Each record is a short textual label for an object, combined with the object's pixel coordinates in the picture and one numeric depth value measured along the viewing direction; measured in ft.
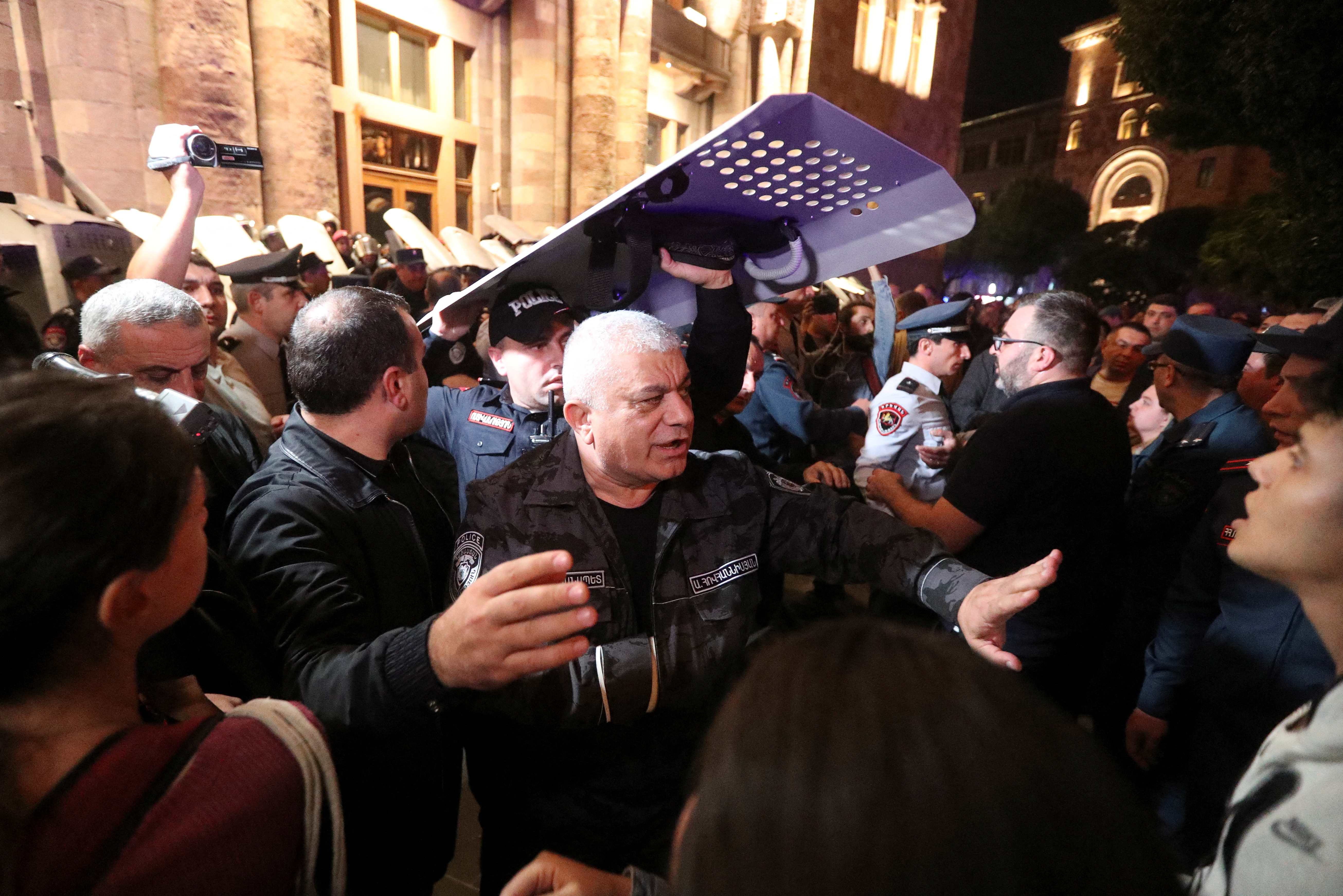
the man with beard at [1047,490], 7.38
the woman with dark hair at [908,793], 1.61
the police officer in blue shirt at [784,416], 12.01
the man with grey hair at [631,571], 5.11
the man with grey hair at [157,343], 6.88
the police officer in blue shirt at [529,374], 7.05
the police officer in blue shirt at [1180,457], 8.37
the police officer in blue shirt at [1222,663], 5.57
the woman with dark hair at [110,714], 2.39
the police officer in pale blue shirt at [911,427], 10.14
